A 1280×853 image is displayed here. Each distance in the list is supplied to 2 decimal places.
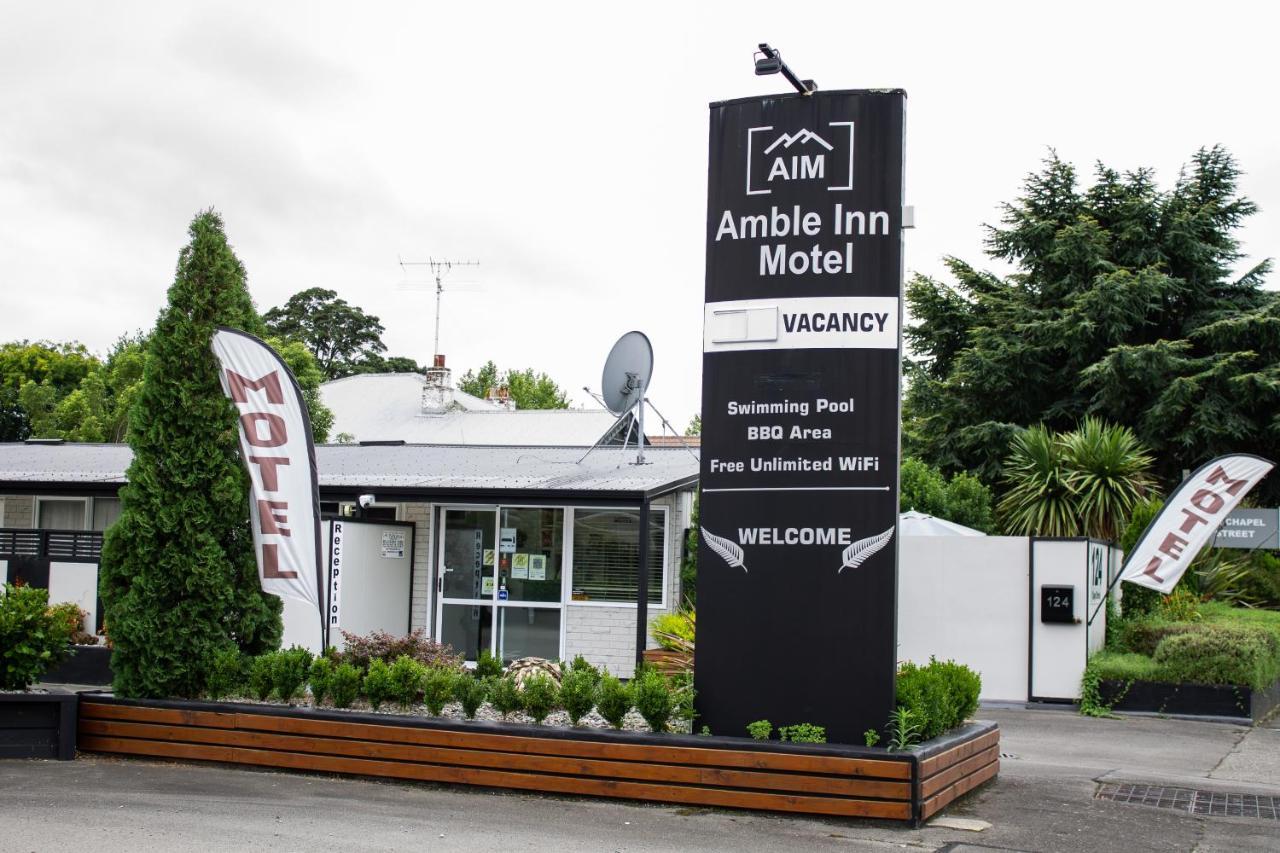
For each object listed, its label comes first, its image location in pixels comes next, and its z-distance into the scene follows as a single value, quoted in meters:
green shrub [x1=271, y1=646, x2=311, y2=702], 9.43
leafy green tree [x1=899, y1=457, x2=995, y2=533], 20.30
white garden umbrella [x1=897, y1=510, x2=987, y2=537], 16.61
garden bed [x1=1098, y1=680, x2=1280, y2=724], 13.90
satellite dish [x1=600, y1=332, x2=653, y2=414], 17.80
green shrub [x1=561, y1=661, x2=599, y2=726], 8.61
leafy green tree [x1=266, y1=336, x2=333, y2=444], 37.53
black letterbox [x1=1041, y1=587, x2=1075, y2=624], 14.80
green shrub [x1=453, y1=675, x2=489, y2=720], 8.92
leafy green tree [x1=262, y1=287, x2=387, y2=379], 71.75
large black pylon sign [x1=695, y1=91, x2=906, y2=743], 8.11
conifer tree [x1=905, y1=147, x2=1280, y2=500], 29.53
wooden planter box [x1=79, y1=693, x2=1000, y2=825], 7.69
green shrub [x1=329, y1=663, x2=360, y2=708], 9.23
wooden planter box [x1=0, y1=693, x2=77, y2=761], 9.34
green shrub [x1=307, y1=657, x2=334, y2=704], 9.34
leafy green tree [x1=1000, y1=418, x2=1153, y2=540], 20.59
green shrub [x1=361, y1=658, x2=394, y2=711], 9.20
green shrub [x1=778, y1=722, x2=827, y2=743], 8.02
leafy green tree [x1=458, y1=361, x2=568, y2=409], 73.50
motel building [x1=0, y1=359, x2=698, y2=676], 15.44
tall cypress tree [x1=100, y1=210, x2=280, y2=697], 9.69
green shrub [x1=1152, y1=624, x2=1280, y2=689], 13.91
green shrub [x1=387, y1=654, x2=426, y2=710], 9.20
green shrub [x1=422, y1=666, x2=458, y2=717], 8.96
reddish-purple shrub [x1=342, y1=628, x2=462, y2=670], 10.38
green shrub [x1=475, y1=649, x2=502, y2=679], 9.77
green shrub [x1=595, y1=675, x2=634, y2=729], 8.50
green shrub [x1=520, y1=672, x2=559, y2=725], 8.73
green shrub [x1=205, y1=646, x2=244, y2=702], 9.59
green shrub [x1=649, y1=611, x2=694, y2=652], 14.04
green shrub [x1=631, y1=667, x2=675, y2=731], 8.31
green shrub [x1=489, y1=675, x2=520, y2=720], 8.90
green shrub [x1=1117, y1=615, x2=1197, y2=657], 15.58
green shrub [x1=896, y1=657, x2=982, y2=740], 8.16
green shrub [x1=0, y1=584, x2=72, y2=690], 9.47
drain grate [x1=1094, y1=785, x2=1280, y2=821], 8.55
